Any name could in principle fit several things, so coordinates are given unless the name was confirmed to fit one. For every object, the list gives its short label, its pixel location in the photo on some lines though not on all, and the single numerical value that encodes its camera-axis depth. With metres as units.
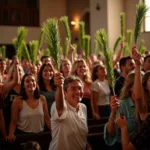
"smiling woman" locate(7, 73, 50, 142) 3.41
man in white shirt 2.71
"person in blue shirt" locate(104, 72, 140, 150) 2.65
